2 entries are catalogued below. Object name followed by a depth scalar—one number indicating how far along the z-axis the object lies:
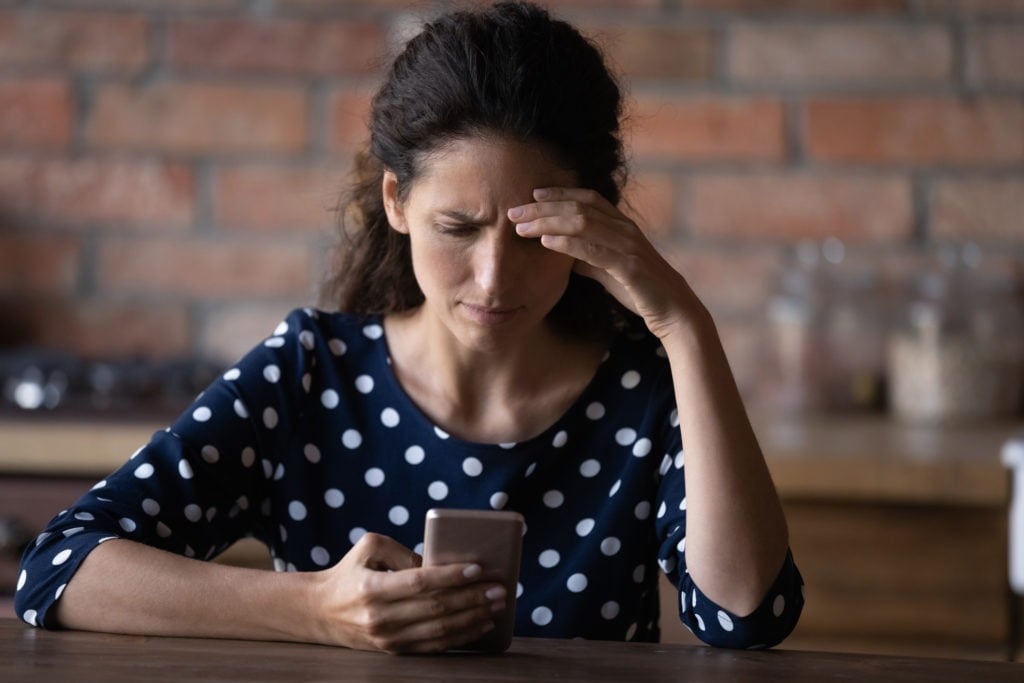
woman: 2.21
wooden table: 2.11
